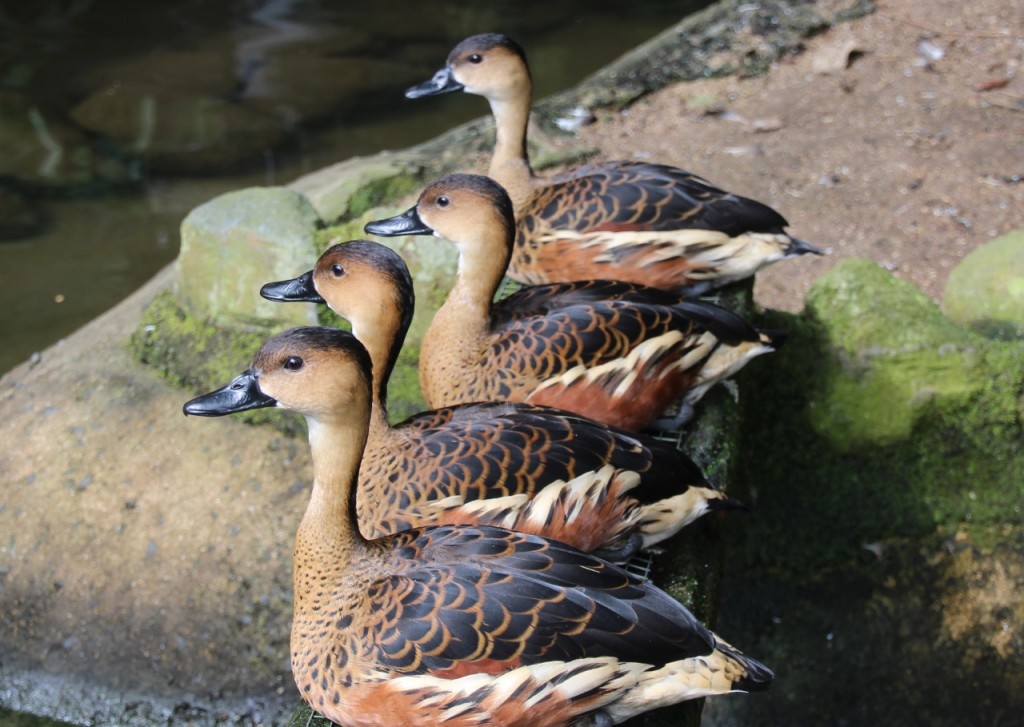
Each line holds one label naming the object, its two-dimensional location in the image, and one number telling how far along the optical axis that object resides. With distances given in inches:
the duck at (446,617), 105.2
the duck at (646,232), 171.2
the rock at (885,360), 176.4
